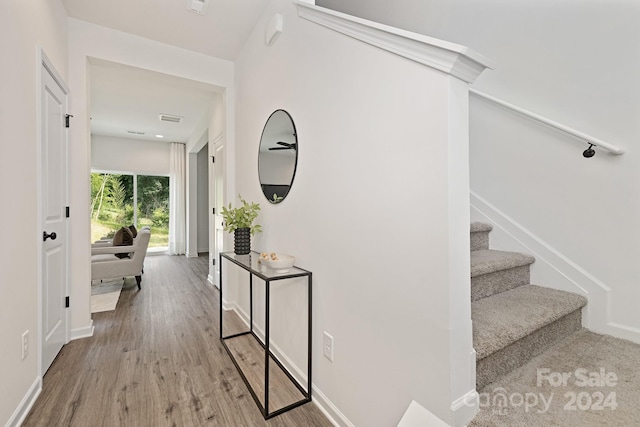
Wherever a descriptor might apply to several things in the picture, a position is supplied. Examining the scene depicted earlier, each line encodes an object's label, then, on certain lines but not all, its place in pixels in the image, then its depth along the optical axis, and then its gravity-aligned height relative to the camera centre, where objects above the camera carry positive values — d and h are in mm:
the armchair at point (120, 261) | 3887 -660
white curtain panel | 7059 +378
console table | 1596 -1117
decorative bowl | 1766 -314
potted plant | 2314 -107
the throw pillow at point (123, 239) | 4475 -390
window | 6715 +265
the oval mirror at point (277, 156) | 1994 +460
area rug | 3305 -1085
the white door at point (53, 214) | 1954 +12
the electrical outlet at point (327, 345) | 1537 -747
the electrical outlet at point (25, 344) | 1585 -746
